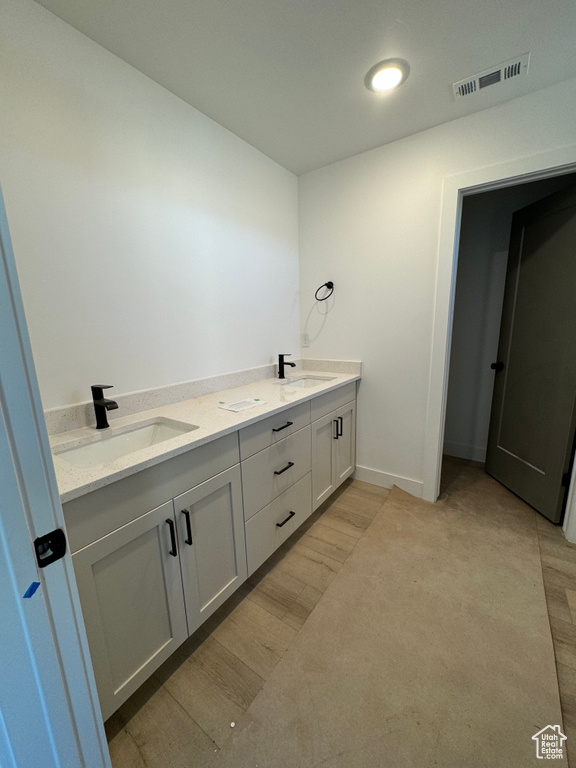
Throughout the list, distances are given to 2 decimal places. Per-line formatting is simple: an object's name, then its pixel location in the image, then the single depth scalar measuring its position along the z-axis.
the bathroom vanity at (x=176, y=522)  0.89
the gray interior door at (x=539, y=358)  1.78
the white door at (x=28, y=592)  0.48
